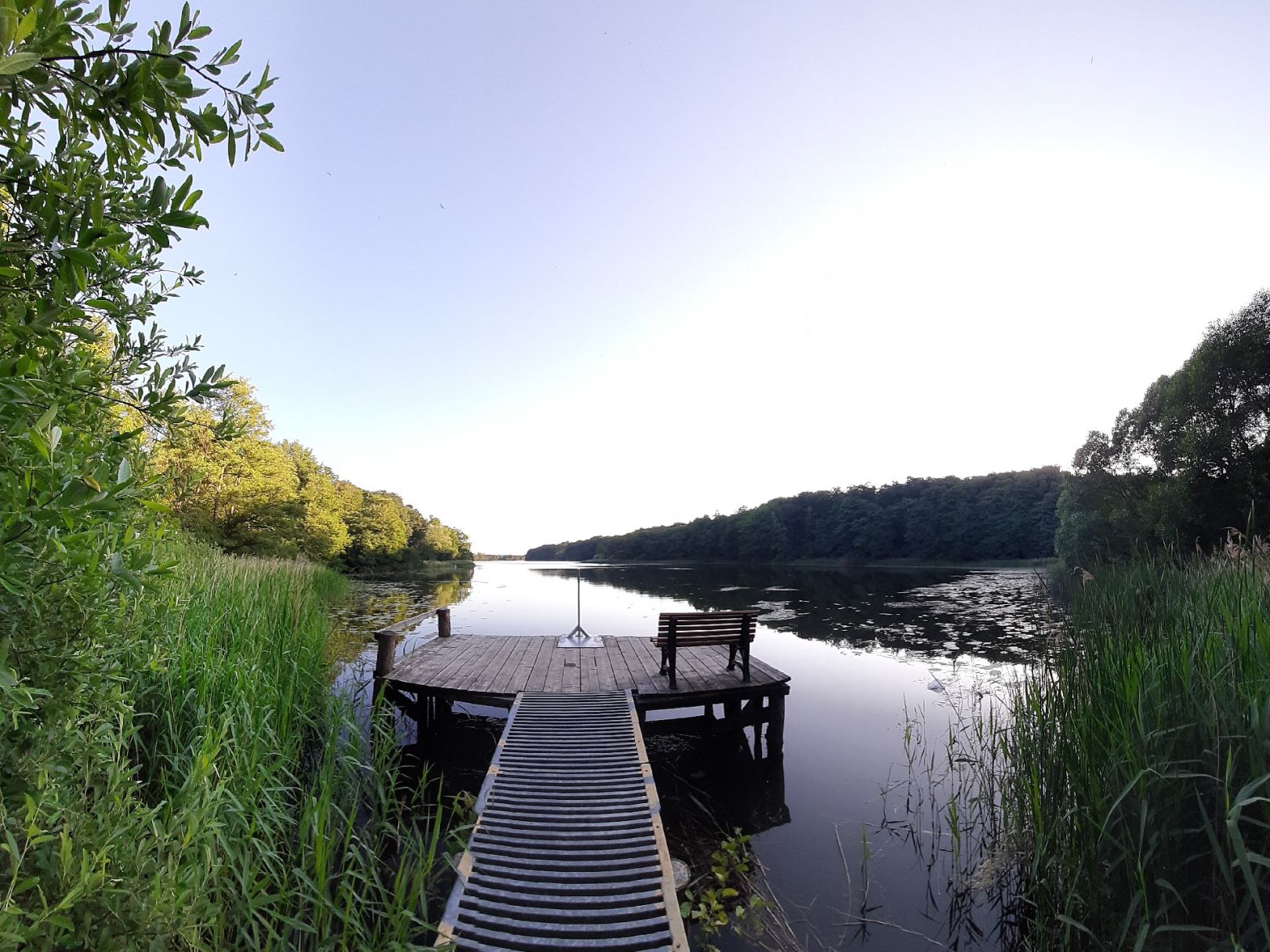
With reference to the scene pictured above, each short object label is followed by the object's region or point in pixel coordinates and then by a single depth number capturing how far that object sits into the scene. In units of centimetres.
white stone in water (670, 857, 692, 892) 413
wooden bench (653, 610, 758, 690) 706
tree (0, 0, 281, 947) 113
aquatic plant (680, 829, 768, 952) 386
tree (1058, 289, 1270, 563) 1936
